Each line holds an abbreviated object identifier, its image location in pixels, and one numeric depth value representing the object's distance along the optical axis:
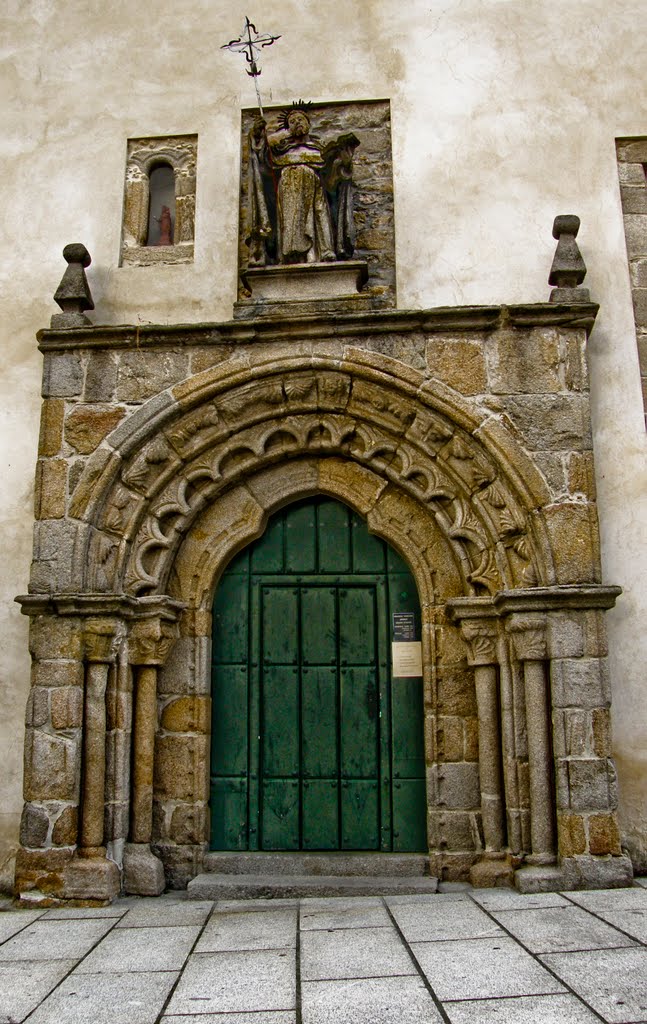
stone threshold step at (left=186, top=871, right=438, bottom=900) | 4.41
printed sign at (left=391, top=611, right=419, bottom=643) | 4.95
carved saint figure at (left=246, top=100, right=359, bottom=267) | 5.20
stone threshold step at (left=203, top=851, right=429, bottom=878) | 4.58
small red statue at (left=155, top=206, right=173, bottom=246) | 5.52
